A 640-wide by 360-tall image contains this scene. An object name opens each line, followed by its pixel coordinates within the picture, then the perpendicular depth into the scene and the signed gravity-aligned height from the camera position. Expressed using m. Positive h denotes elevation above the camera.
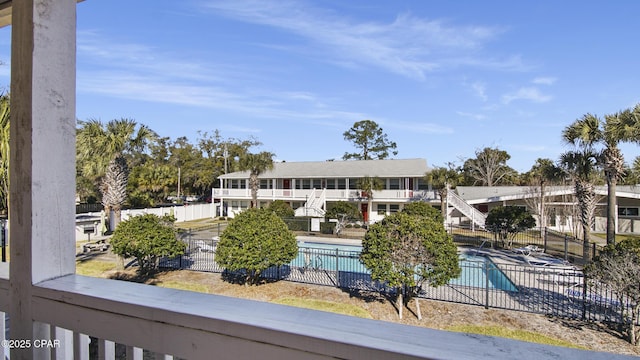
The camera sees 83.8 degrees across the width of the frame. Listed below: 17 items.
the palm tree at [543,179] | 16.72 +0.25
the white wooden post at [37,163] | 1.32 +0.10
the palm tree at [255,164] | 26.86 +1.67
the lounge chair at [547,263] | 13.09 -3.11
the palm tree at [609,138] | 12.61 +1.68
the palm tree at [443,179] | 23.92 +0.36
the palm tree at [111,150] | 16.16 +1.78
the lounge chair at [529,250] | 16.23 -3.10
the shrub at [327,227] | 23.16 -2.73
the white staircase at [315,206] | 27.58 -1.61
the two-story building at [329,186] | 28.19 -0.04
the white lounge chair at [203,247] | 15.55 -2.73
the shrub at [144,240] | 11.78 -1.75
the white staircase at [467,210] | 23.06 -1.70
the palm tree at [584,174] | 14.14 +0.36
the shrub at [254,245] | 10.62 -1.80
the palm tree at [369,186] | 26.70 -0.06
